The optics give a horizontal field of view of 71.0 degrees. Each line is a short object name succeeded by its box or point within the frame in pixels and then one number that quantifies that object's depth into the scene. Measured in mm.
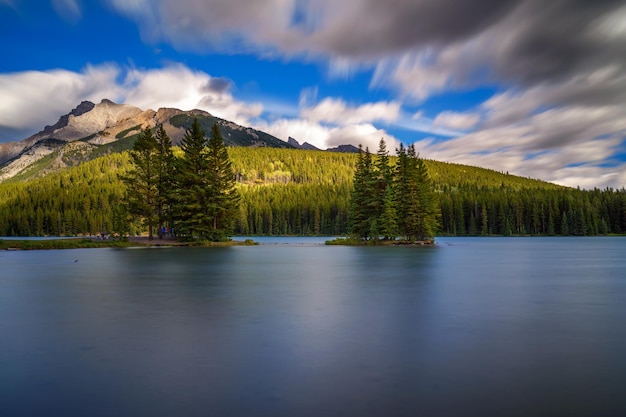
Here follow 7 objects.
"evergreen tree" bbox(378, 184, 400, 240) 67938
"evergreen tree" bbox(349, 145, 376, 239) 72062
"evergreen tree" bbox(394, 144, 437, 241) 70625
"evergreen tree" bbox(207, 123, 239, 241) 64750
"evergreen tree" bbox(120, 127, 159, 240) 62031
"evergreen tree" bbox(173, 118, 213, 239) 62594
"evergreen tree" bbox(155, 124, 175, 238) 64375
